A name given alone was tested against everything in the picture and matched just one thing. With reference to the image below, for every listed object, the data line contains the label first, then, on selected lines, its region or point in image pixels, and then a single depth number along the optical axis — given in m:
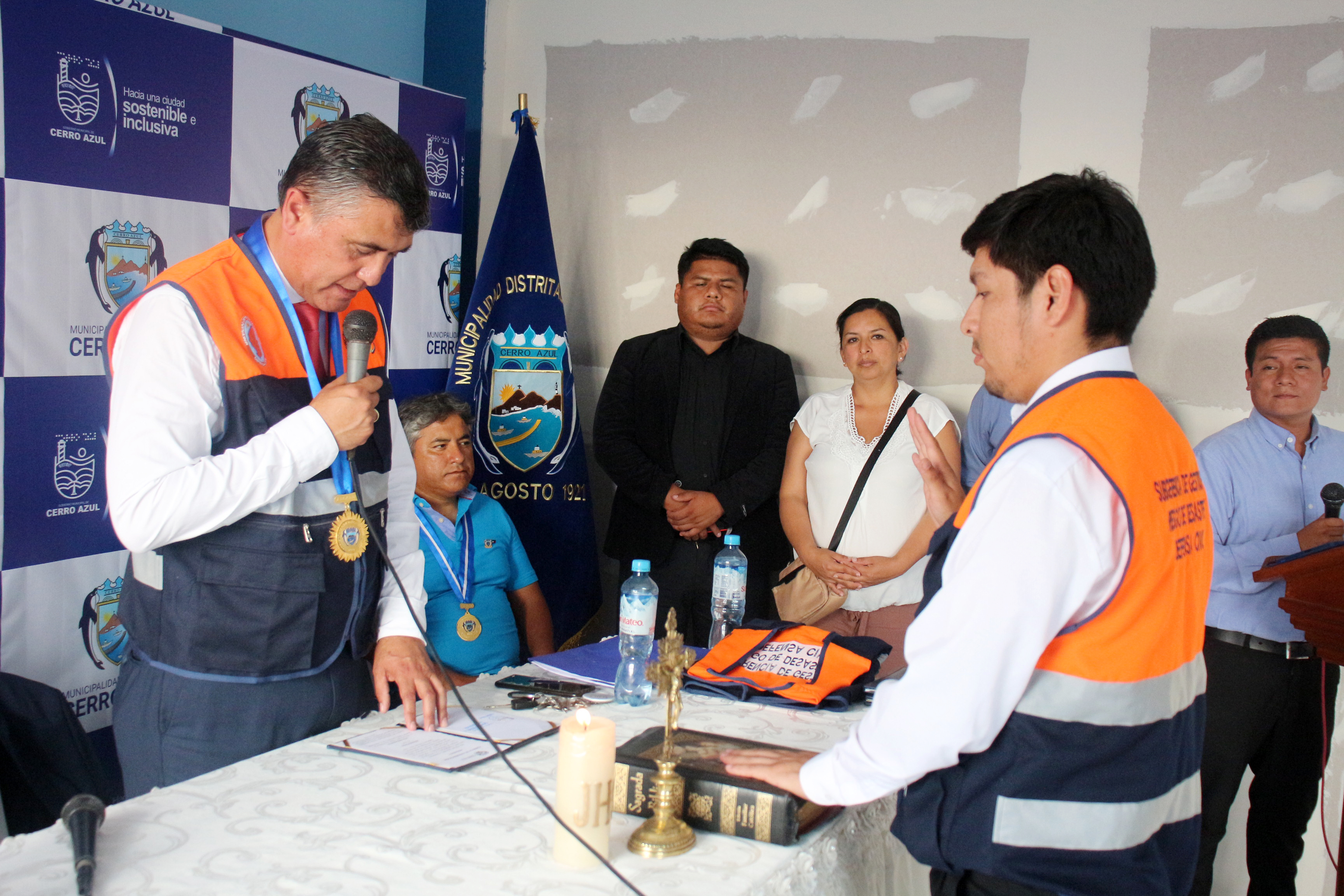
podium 2.29
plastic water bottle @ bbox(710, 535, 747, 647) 2.66
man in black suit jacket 3.52
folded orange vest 1.97
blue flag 3.74
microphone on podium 2.57
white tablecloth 1.18
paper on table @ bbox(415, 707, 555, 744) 1.68
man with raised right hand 1.15
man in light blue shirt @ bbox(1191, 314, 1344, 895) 2.69
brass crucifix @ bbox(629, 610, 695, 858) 1.29
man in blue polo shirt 3.00
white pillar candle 1.23
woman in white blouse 3.14
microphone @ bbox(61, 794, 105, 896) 1.12
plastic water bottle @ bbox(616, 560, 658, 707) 1.95
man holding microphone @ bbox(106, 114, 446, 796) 1.51
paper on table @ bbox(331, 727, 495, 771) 1.55
